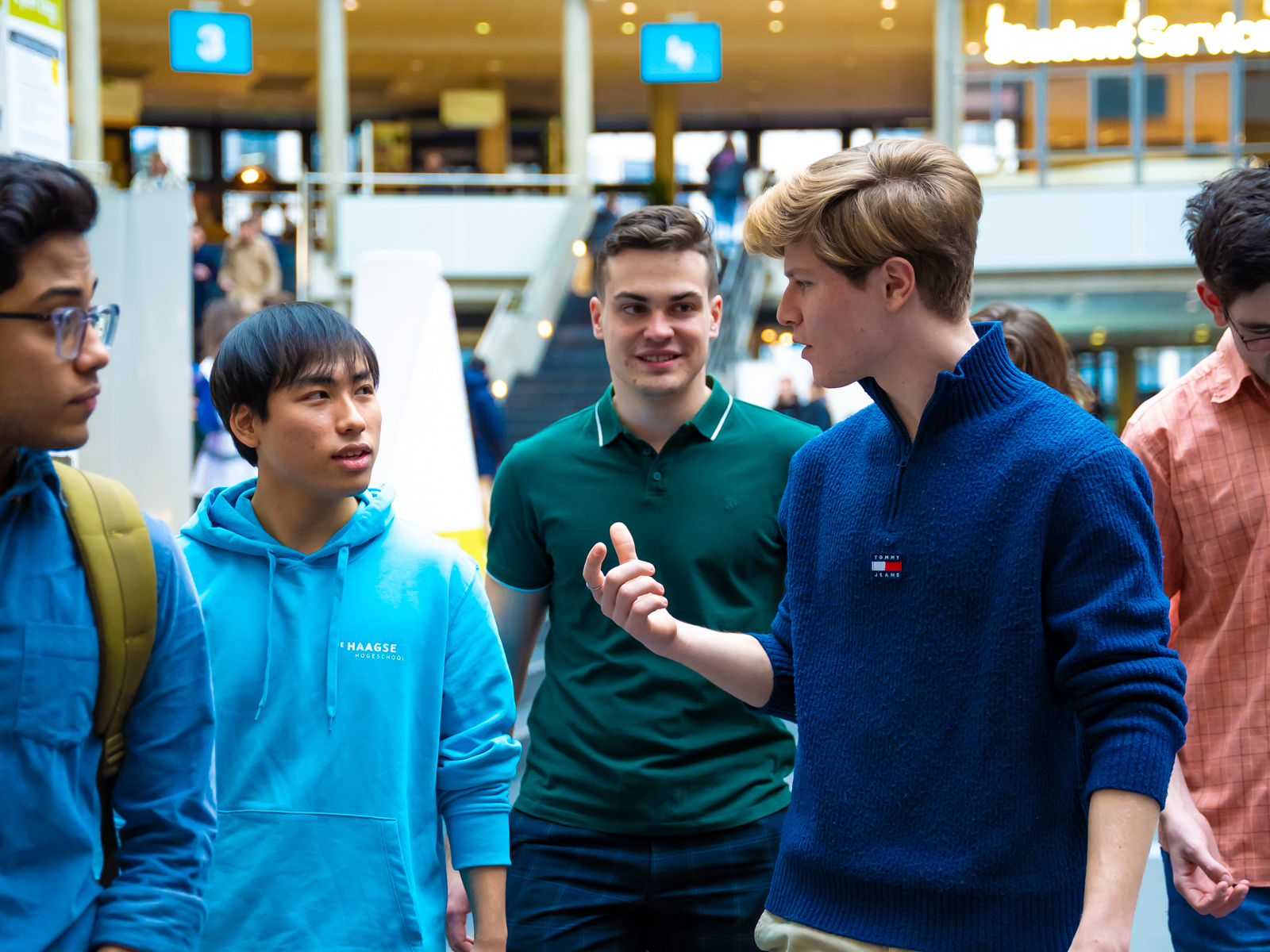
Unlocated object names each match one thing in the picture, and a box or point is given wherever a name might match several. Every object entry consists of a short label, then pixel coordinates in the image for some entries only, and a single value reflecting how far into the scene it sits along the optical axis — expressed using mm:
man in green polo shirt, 2738
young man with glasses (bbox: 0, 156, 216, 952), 1547
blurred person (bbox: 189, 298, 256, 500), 6801
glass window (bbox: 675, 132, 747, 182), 32406
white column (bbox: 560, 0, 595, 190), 23250
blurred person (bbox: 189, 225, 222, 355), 16042
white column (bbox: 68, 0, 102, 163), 21438
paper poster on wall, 4355
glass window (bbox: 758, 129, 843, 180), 32531
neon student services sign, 21641
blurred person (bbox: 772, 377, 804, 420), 13266
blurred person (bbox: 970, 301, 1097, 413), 3111
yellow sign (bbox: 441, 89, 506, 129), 27844
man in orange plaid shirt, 2365
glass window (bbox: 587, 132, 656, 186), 32594
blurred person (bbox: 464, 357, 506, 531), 11648
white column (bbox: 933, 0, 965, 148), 22609
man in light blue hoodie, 2221
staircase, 15914
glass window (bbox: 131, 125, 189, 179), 31094
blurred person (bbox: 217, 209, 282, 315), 16188
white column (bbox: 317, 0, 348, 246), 22641
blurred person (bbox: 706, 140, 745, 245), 20828
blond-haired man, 1710
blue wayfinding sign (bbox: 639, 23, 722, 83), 22109
